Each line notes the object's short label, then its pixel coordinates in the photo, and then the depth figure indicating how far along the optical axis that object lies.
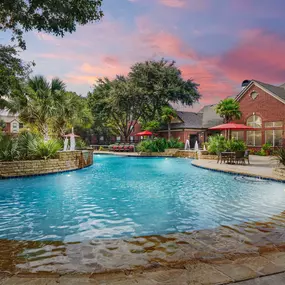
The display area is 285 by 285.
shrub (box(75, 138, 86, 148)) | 25.38
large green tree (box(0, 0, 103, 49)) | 7.39
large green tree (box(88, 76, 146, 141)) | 31.27
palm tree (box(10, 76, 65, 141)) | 18.97
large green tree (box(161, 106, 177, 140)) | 29.70
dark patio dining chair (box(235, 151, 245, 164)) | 14.90
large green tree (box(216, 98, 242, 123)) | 25.45
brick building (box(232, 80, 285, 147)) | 24.66
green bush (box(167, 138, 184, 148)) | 26.11
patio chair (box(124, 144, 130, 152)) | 29.66
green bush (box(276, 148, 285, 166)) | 10.81
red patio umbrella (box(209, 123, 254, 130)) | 18.75
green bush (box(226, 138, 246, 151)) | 18.02
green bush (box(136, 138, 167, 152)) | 25.16
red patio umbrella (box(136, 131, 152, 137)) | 30.21
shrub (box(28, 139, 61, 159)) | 12.77
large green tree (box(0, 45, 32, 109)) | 9.48
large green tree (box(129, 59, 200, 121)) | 31.30
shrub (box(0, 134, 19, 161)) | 11.73
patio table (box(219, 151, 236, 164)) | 15.26
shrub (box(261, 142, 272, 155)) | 24.59
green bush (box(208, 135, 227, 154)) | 18.78
